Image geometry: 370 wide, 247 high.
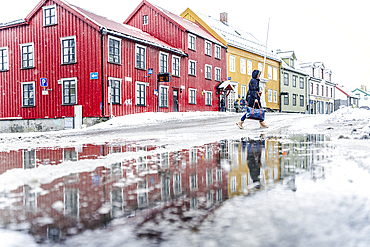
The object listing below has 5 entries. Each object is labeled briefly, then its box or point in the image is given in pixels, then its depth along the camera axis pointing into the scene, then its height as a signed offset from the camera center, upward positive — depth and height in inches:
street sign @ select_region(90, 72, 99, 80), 813.2 +104.5
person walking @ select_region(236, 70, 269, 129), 475.2 +35.6
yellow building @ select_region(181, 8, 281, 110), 1429.6 +271.0
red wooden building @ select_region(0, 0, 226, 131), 853.2 +137.6
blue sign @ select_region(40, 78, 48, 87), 829.2 +92.5
